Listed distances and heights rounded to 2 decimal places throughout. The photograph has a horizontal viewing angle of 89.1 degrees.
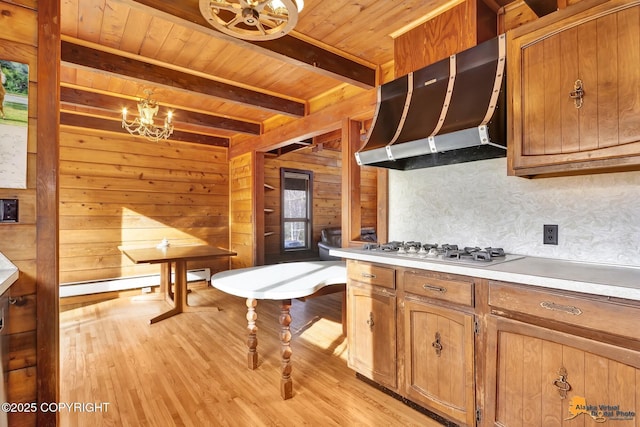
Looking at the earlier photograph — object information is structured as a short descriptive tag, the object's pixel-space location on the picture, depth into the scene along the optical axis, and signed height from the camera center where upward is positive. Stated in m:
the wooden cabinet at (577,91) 1.45 +0.59
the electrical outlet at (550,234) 1.93 -0.14
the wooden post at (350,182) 3.28 +0.31
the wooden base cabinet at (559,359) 1.22 -0.62
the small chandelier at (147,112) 3.28 +1.02
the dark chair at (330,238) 5.76 -0.51
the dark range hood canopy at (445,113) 1.85 +0.64
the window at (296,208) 6.12 +0.08
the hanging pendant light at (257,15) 1.50 +0.95
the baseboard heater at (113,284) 4.33 -1.01
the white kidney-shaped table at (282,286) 2.02 -0.48
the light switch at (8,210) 1.43 +0.02
